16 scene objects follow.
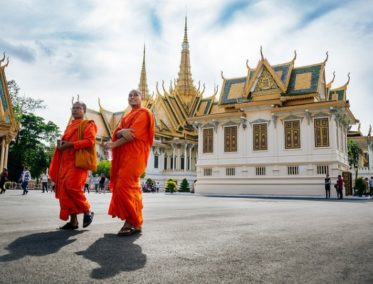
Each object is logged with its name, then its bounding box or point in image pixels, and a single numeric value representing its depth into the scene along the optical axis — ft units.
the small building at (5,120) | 94.07
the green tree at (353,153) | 120.06
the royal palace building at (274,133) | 75.41
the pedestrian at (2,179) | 61.78
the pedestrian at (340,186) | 63.77
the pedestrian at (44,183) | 78.56
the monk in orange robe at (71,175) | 14.02
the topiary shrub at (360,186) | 76.33
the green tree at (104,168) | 130.82
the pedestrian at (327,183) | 64.78
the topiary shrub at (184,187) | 108.99
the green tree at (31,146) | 120.57
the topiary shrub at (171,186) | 96.12
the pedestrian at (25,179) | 59.77
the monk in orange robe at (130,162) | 13.12
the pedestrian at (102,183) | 88.95
